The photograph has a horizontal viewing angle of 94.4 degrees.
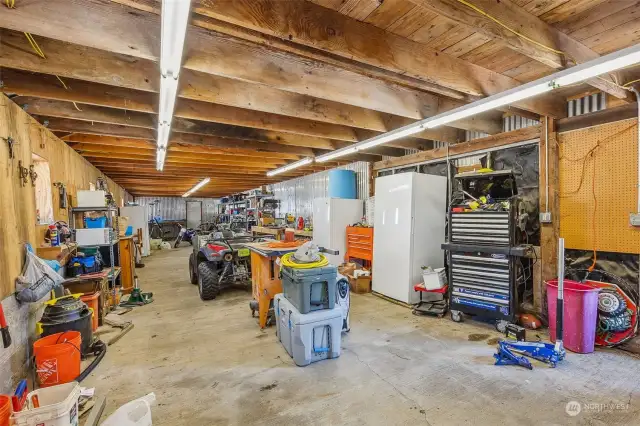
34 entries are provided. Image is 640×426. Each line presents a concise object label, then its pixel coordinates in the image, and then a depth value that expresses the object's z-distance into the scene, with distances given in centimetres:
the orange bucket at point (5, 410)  161
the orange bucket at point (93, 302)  357
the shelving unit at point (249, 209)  991
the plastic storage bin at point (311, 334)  274
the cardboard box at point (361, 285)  532
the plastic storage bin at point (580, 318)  294
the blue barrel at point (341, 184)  659
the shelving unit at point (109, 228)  446
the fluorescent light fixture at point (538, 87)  198
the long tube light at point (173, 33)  144
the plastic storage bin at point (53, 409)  164
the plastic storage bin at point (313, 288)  281
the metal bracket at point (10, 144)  269
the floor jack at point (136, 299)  483
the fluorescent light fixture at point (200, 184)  953
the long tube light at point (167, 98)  234
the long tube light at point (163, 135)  362
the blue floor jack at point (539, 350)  272
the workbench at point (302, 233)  700
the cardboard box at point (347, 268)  560
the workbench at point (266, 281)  365
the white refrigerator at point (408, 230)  449
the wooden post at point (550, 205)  359
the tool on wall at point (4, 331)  219
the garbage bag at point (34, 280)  264
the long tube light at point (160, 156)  477
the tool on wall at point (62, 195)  414
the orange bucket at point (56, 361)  242
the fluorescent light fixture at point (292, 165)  623
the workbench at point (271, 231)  802
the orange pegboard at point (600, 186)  307
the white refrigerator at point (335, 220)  613
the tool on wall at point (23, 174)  289
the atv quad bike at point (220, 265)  489
